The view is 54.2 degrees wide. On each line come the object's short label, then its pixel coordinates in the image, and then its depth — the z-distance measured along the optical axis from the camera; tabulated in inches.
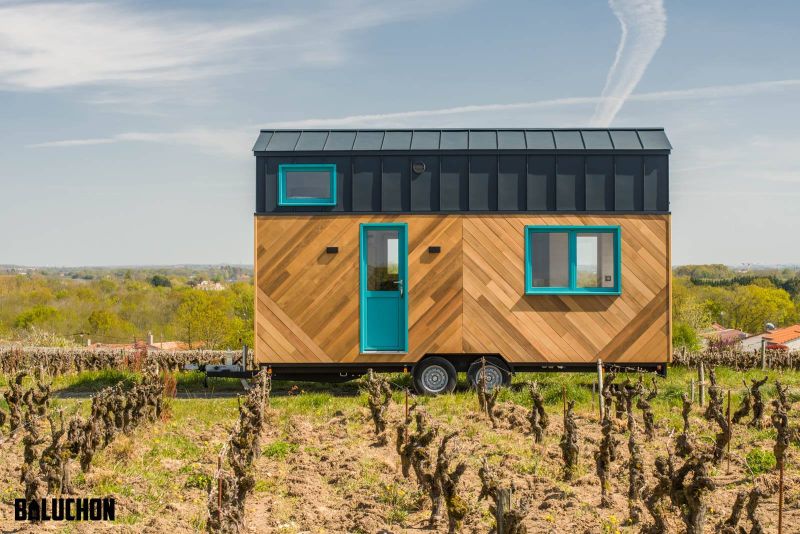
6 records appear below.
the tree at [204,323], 1614.2
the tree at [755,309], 2353.6
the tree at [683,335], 1141.2
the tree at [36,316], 1941.4
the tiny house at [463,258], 481.4
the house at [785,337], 1881.2
